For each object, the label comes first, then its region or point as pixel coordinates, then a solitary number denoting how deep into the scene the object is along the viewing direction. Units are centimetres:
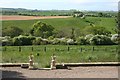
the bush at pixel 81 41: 2151
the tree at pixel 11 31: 2463
